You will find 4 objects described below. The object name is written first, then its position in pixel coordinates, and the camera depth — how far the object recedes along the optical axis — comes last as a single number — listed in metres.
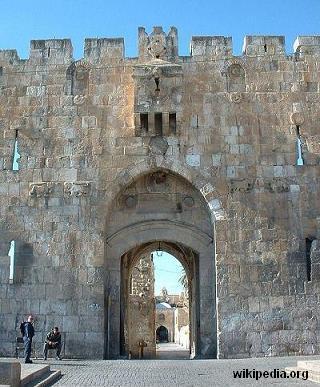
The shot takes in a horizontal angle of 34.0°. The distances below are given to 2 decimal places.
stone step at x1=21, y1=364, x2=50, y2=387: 7.32
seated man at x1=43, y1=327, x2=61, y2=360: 12.69
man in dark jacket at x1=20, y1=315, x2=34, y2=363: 11.73
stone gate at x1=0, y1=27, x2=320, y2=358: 13.52
